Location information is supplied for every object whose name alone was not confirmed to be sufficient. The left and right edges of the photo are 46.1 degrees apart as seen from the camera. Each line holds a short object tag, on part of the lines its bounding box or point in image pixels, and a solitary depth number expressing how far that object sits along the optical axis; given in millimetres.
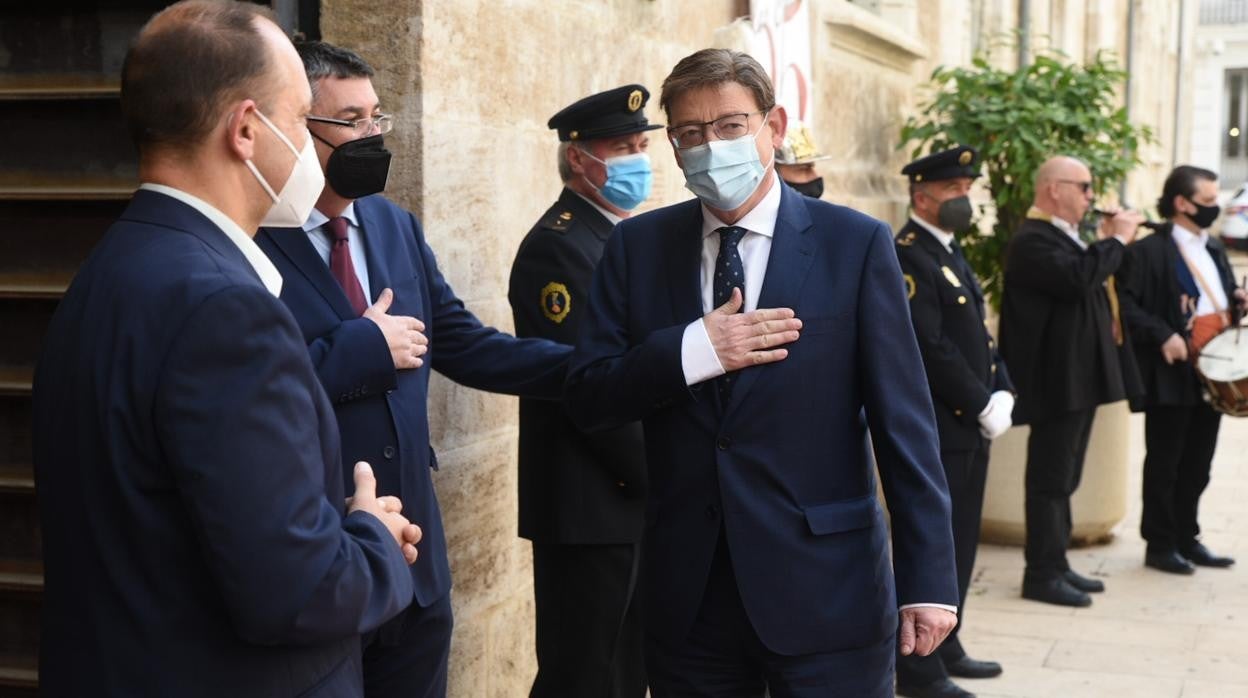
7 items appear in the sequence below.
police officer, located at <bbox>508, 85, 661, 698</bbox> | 3832
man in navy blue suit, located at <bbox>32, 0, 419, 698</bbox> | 1892
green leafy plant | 8305
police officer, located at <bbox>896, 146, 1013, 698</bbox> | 5379
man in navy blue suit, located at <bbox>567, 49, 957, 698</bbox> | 2863
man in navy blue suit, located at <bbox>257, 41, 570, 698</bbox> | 2953
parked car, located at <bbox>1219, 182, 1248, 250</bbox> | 27145
